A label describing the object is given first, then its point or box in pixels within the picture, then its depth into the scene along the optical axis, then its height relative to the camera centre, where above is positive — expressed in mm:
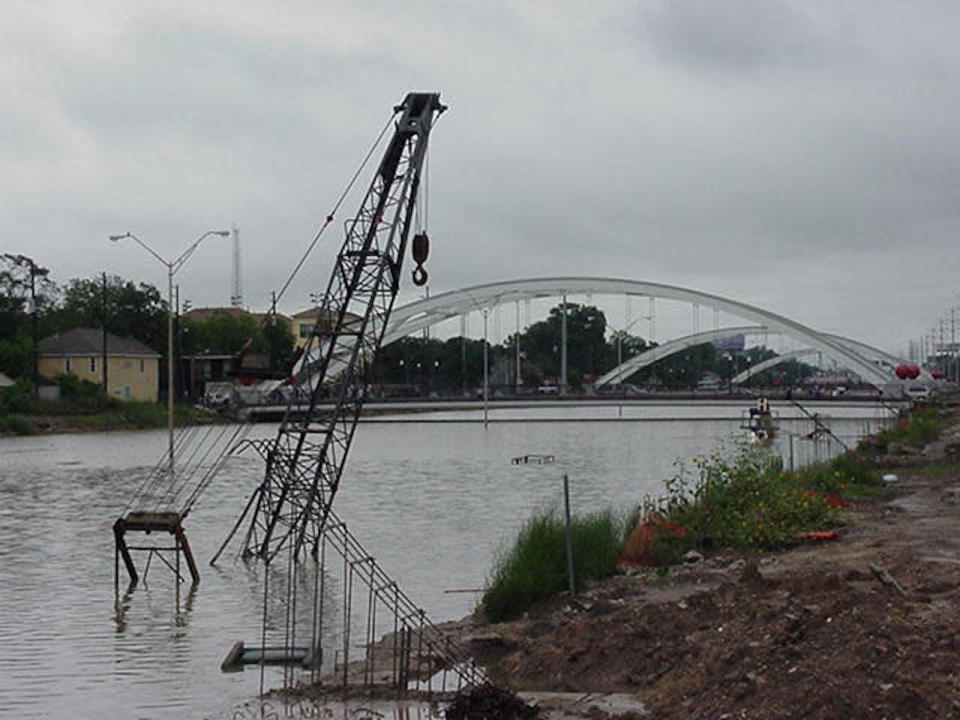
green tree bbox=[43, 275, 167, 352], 126062 +8392
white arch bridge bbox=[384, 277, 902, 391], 122938 +8396
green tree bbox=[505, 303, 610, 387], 193750 +7859
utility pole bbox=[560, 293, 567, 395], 146112 +4800
